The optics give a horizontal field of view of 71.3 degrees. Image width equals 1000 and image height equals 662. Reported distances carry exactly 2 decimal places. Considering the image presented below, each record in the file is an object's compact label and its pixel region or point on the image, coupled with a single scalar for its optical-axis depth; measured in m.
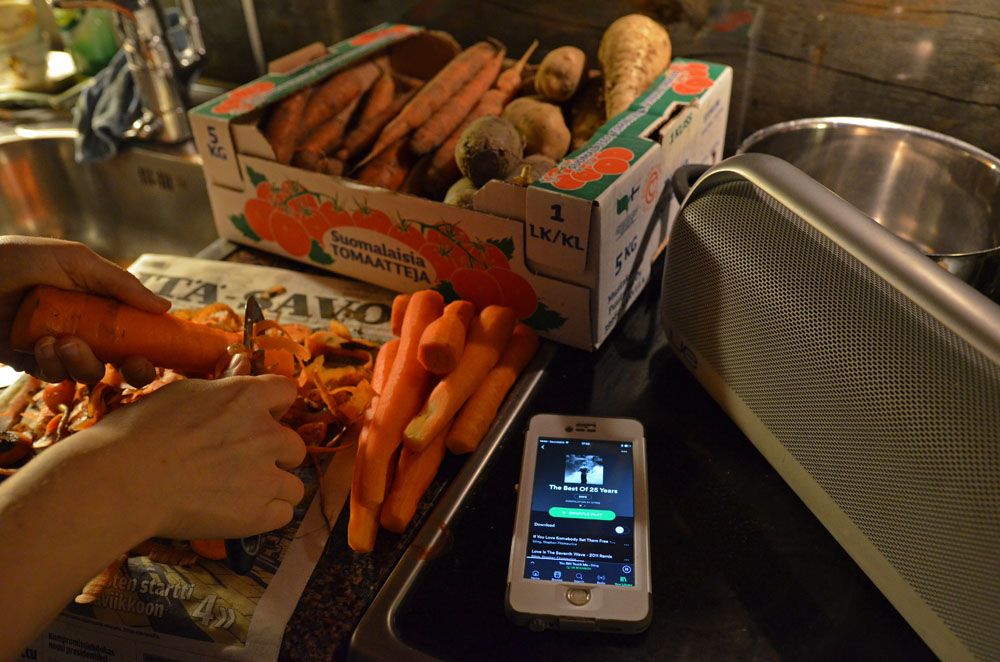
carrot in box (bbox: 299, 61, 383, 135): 1.01
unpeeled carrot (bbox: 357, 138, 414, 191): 0.96
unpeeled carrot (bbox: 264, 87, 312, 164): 0.95
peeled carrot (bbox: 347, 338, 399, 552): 0.63
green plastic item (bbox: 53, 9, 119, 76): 1.40
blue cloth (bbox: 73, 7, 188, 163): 1.20
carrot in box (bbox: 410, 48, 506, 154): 0.99
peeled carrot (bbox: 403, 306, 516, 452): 0.68
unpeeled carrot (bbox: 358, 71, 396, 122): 1.06
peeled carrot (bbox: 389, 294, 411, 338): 0.84
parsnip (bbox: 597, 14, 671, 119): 0.93
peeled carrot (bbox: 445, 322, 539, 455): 0.71
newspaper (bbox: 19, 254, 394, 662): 0.57
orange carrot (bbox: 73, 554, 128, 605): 0.60
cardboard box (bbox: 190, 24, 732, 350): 0.74
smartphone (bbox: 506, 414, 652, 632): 0.55
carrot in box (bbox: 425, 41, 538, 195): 0.96
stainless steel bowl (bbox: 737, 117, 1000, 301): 0.80
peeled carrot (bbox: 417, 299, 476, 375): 0.74
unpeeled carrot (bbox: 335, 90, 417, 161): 1.02
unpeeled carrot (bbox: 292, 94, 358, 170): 0.95
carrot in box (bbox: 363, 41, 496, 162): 1.00
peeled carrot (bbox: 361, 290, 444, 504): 0.66
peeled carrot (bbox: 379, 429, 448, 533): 0.64
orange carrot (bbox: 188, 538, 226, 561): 0.62
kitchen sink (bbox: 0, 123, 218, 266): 1.24
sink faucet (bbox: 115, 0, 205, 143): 1.13
